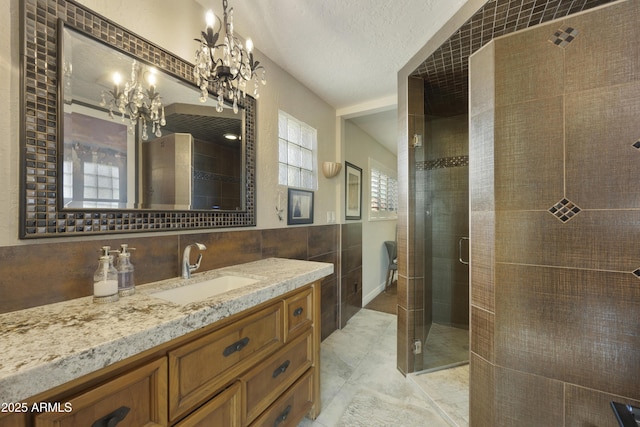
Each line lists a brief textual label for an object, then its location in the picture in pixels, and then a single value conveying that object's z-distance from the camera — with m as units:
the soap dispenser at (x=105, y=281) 0.93
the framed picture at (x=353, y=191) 3.08
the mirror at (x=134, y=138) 0.97
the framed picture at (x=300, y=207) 2.15
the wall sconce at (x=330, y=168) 2.62
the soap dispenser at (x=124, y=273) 1.02
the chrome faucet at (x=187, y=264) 1.27
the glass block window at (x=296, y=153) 2.11
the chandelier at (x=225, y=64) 1.18
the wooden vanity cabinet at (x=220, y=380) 0.65
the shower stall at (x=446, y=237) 2.40
